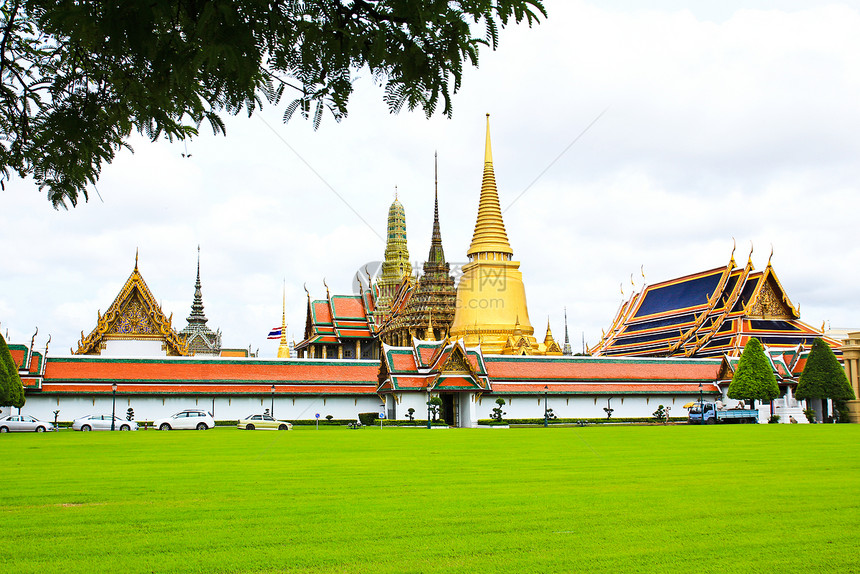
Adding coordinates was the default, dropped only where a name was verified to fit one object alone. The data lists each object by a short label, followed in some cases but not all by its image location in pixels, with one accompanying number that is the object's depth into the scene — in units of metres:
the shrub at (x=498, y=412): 37.59
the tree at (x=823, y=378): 39.06
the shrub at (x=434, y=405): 35.53
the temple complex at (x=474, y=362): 36.28
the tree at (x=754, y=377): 38.22
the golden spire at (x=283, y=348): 69.92
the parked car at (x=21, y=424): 29.57
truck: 37.25
